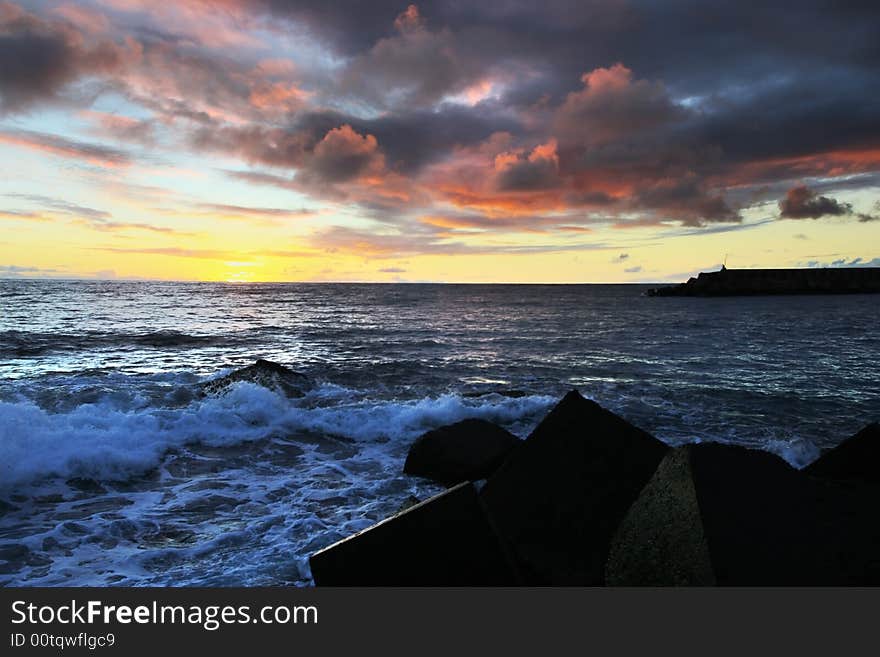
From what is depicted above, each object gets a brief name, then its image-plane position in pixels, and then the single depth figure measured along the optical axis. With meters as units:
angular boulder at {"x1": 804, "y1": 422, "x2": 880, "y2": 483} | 6.16
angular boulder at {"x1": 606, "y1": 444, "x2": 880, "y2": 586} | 3.27
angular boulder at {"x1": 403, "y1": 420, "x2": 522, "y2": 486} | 8.30
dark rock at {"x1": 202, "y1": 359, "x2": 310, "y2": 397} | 15.09
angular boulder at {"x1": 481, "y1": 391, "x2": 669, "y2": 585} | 4.69
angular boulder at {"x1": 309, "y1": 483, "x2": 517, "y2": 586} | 3.87
